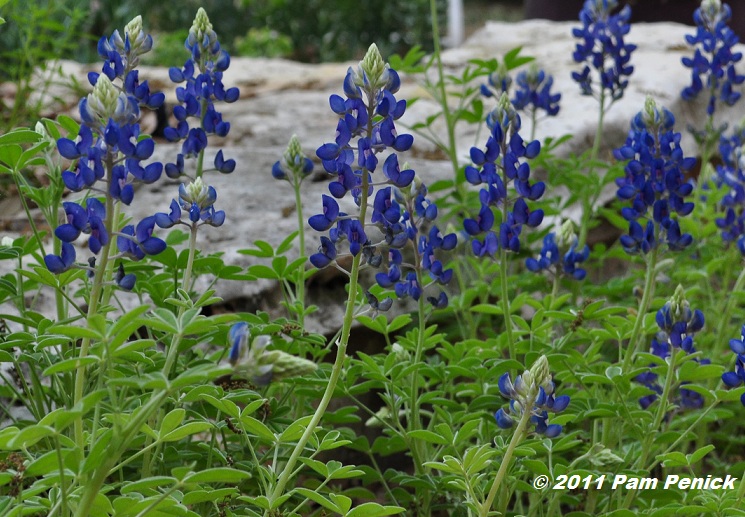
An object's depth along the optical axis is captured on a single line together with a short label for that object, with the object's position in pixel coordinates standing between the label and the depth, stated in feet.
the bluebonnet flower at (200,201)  5.94
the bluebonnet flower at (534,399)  5.24
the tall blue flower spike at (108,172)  4.78
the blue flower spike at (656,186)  7.32
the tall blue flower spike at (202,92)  7.06
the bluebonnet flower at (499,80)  9.89
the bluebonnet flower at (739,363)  6.14
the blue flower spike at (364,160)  5.33
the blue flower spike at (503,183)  6.72
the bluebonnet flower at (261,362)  4.16
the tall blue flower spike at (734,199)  9.75
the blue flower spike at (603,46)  10.41
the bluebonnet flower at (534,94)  10.42
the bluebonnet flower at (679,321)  6.39
